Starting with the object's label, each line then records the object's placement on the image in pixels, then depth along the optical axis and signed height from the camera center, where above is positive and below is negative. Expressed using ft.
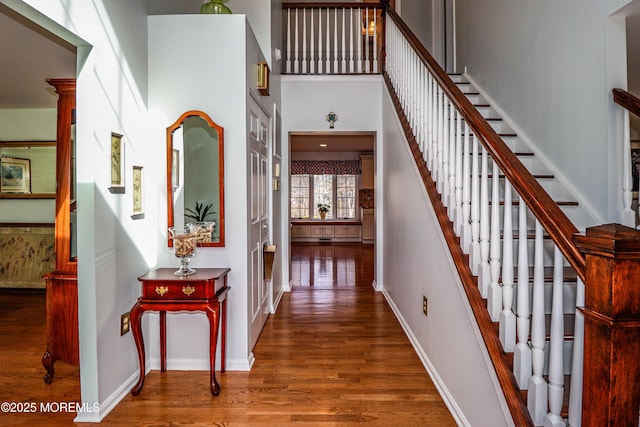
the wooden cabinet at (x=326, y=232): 34.73 -2.22
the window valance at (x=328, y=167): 34.60 +3.44
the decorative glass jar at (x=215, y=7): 10.22 +5.13
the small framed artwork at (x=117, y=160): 7.86 +0.93
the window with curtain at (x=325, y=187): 34.65 +1.73
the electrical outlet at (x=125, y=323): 8.35 -2.48
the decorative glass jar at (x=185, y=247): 8.64 -0.88
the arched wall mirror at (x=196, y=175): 9.42 +0.76
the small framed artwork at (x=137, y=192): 8.71 +0.33
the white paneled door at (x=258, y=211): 10.38 -0.14
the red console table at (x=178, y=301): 8.21 -1.94
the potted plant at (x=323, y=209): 34.81 -0.21
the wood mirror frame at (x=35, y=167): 16.78 +1.68
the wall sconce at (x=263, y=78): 11.23 +3.69
